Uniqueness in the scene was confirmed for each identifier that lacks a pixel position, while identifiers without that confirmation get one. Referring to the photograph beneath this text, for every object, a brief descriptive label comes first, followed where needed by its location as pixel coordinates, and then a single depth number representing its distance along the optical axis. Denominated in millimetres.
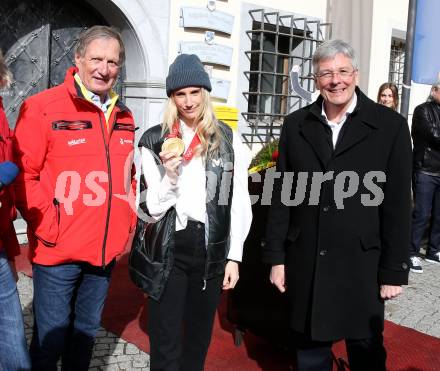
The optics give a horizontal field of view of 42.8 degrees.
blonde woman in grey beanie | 2539
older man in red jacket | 2463
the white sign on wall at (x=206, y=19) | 7426
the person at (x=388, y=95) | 5727
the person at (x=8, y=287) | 2227
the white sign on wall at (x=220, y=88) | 7984
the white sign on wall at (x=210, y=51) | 7496
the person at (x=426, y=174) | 5945
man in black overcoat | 2512
